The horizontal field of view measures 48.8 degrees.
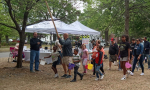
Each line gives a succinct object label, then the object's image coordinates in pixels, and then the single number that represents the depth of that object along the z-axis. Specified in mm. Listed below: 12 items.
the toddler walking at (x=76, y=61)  6165
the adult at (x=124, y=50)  6238
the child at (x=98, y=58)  6086
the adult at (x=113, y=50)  8680
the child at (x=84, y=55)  7650
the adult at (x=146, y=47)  9539
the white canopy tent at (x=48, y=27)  10641
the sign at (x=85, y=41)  12173
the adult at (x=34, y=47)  7836
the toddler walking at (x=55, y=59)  6785
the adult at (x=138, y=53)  7230
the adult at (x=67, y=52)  6262
